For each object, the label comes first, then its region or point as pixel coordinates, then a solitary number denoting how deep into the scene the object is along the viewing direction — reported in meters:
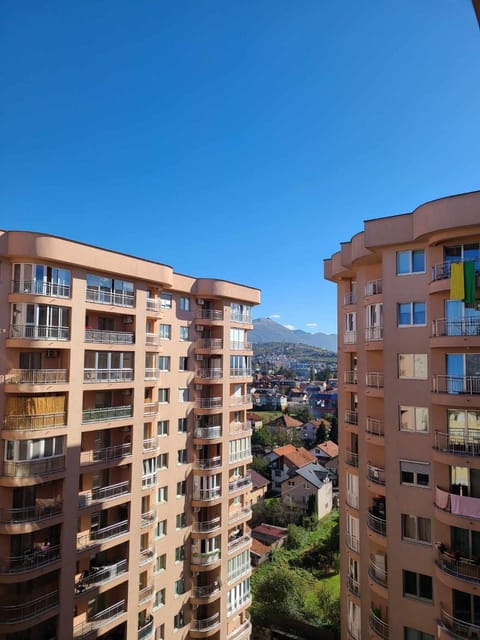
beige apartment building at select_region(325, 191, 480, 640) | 14.21
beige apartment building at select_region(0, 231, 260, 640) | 17.12
